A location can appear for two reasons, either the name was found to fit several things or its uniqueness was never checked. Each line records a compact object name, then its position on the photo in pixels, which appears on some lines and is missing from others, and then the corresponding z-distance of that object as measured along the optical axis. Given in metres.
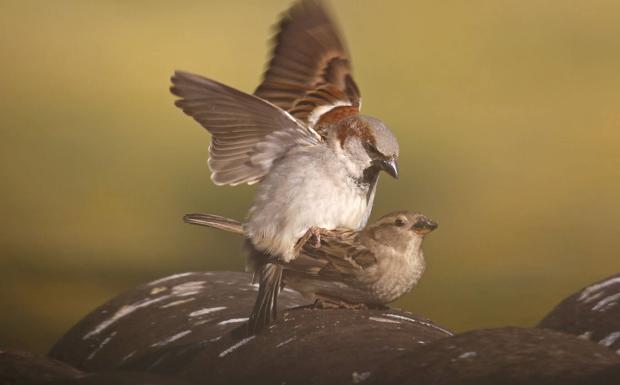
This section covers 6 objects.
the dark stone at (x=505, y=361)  4.11
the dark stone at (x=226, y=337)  4.93
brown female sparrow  5.47
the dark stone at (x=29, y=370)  4.98
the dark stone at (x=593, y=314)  5.25
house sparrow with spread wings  5.48
